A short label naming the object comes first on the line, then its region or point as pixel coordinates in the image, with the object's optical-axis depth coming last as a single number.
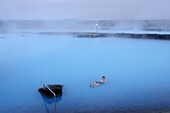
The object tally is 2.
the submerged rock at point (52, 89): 9.77
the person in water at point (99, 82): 11.53
